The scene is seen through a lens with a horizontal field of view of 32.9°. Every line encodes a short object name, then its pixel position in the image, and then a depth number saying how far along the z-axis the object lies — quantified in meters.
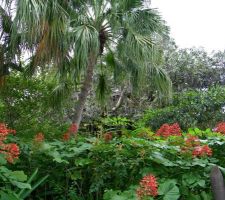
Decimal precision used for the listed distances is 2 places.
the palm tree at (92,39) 5.55
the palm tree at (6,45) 6.13
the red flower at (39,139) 2.37
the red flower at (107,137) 2.57
